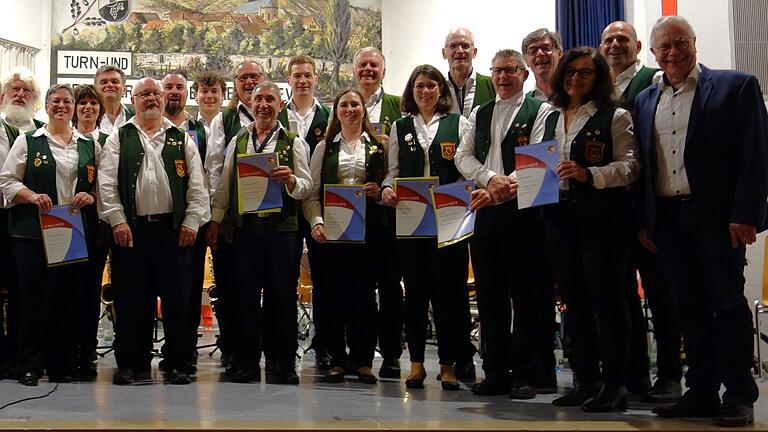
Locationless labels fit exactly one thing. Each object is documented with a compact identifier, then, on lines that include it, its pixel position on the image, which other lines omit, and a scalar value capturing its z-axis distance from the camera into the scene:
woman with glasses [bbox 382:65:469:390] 4.08
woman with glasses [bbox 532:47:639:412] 3.35
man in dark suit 3.08
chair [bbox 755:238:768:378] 4.74
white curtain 10.62
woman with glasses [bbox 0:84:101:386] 4.31
